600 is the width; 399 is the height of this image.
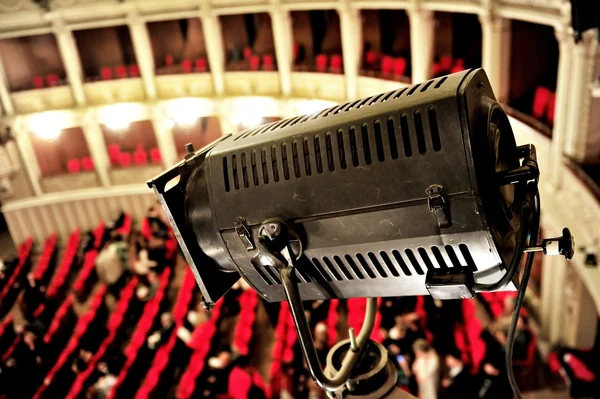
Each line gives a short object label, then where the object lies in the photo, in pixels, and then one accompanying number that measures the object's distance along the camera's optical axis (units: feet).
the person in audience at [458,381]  17.85
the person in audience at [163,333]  24.98
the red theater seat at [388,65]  31.35
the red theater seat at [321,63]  35.14
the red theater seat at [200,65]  40.24
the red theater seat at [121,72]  41.37
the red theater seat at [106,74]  41.63
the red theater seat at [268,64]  37.83
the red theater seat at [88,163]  43.45
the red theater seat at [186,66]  40.50
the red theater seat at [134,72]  41.32
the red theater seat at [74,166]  43.65
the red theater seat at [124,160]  43.19
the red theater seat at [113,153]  43.78
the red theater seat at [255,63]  38.47
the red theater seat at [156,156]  42.80
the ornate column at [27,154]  41.65
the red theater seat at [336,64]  34.41
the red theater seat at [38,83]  41.93
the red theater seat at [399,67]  30.55
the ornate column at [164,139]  41.11
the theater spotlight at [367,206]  3.90
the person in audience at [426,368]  18.12
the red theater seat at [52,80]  41.91
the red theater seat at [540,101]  22.24
